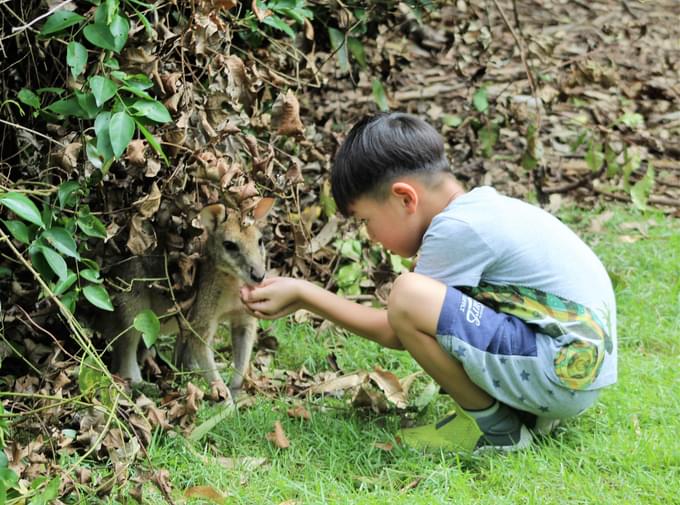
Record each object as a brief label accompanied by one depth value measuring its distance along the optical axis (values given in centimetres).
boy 339
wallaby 430
